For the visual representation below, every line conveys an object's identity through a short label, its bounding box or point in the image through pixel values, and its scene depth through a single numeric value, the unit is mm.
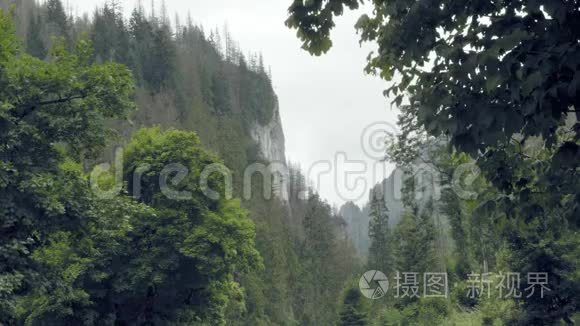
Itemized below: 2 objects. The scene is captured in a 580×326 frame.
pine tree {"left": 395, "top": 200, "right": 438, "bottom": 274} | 54688
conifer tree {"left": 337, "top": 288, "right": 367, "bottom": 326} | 59250
